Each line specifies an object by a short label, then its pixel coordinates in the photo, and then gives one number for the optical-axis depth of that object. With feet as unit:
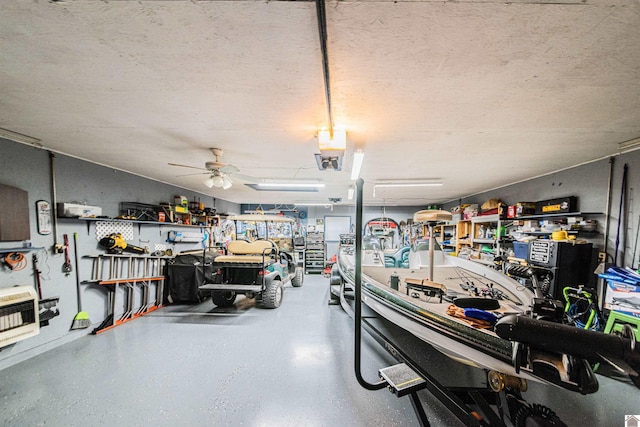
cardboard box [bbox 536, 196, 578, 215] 11.16
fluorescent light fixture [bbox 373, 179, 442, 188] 15.60
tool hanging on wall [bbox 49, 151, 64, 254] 9.50
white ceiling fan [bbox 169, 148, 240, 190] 9.14
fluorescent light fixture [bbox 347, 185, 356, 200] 17.26
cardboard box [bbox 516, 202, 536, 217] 13.43
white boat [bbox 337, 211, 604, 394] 3.47
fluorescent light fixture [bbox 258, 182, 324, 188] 13.60
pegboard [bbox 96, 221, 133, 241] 11.53
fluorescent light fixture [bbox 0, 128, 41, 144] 7.76
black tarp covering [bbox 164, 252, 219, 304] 14.73
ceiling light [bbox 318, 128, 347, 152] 7.12
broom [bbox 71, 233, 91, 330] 10.27
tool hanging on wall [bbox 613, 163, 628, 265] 9.18
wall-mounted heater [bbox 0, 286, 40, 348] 7.45
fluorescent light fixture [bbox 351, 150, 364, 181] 8.44
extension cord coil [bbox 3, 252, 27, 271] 8.05
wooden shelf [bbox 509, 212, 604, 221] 10.43
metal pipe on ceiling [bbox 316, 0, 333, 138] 3.09
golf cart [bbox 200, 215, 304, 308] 13.71
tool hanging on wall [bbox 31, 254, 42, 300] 8.86
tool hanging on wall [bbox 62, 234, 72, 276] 9.89
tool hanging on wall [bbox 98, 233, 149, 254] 11.59
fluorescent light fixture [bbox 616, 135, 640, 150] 7.87
